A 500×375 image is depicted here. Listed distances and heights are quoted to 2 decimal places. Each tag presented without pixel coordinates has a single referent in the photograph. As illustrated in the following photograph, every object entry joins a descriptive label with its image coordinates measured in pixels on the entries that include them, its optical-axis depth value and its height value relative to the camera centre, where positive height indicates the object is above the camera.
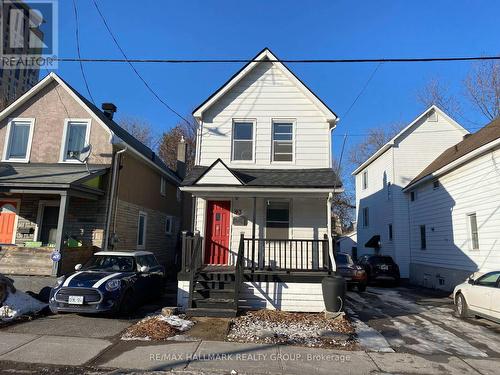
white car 8.88 -0.96
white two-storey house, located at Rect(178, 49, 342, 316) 10.22 +1.80
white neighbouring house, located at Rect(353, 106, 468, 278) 20.98 +5.47
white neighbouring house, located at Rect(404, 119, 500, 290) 13.12 +1.87
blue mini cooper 8.62 -0.92
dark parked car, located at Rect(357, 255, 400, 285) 18.14 -0.66
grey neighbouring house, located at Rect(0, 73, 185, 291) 11.80 +2.32
